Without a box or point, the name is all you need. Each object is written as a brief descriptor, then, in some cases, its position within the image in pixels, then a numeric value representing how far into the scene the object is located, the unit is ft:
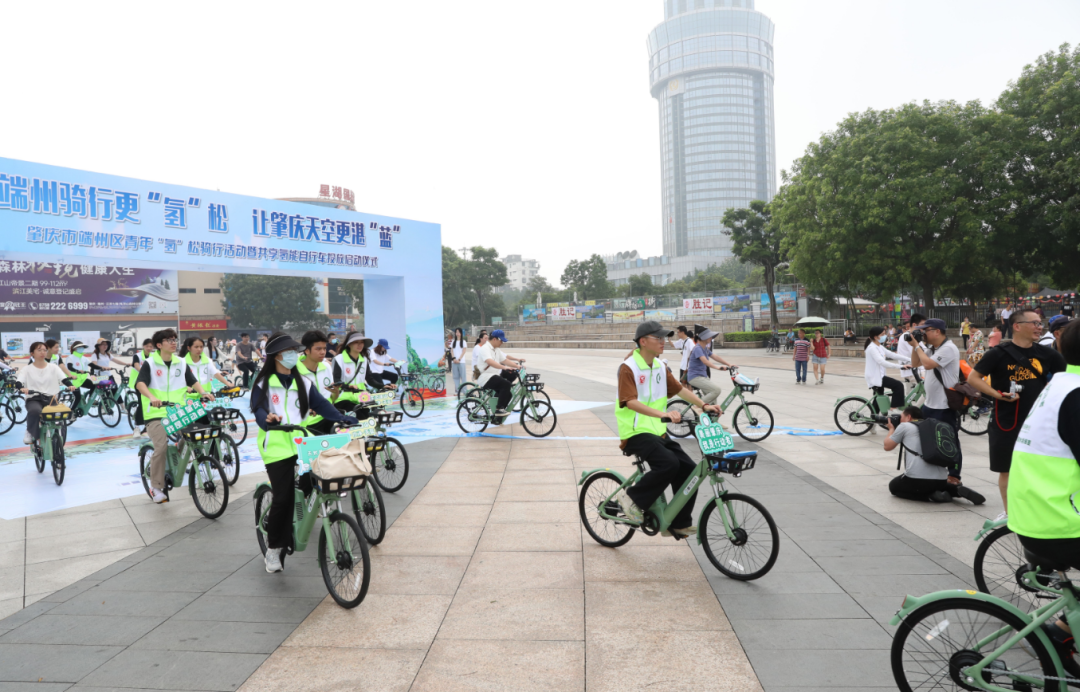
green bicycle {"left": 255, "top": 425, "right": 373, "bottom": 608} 12.75
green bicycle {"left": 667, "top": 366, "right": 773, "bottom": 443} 30.35
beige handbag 12.87
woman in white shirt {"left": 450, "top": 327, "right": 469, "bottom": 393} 52.95
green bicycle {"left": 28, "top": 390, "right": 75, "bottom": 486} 24.80
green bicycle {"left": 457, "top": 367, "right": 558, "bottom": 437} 33.42
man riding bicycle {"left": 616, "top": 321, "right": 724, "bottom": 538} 14.52
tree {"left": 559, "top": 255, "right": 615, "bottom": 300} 218.59
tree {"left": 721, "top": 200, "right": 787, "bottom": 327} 121.08
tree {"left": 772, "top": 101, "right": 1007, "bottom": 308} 74.02
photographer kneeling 19.21
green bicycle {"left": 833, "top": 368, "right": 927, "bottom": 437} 30.54
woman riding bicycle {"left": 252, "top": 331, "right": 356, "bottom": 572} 14.35
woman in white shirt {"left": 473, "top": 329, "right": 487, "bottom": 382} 34.47
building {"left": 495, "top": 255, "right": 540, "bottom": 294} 577.43
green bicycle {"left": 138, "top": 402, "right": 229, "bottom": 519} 19.67
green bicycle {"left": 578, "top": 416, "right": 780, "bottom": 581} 13.66
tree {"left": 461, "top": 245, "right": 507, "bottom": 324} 183.32
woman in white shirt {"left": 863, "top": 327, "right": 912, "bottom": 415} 30.04
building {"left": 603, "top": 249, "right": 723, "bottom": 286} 422.00
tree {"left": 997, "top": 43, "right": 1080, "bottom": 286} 69.00
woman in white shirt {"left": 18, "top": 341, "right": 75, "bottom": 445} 26.94
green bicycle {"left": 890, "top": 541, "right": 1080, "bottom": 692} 7.97
